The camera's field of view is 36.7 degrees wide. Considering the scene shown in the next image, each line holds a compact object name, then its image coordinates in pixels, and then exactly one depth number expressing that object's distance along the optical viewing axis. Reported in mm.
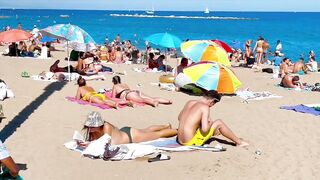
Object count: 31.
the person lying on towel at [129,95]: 10391
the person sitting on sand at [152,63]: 16502
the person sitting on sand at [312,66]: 19650
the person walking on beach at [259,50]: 20194
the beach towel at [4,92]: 10220
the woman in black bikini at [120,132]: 6488
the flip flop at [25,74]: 13805
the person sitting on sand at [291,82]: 13672
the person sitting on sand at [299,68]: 18188
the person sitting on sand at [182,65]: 13195
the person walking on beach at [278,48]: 24861
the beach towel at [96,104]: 10039
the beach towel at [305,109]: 10328
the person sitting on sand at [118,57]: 19195
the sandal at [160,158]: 6598
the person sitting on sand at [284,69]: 16344
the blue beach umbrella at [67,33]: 12633
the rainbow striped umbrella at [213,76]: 9445
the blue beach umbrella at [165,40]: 14387
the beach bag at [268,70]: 17719
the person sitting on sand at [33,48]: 20395
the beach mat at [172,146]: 6981
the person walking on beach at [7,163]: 4414
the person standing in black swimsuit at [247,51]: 21672
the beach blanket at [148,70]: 16188
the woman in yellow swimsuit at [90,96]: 10078
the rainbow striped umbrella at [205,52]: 11273
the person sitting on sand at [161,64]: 16656
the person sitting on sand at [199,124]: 6750
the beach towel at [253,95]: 11872
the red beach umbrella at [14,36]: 14586
